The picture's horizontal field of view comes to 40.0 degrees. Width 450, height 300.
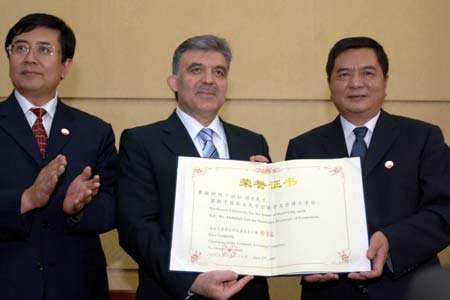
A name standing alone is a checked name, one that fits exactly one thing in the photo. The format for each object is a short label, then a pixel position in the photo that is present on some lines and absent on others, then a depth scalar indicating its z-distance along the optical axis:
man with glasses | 2.16
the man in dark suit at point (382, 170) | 2.16
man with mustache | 2.05
